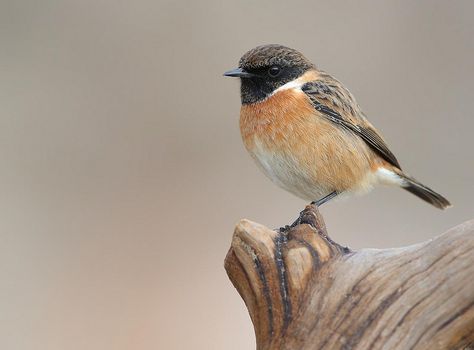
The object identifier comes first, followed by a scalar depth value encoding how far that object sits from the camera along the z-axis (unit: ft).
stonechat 27.53
